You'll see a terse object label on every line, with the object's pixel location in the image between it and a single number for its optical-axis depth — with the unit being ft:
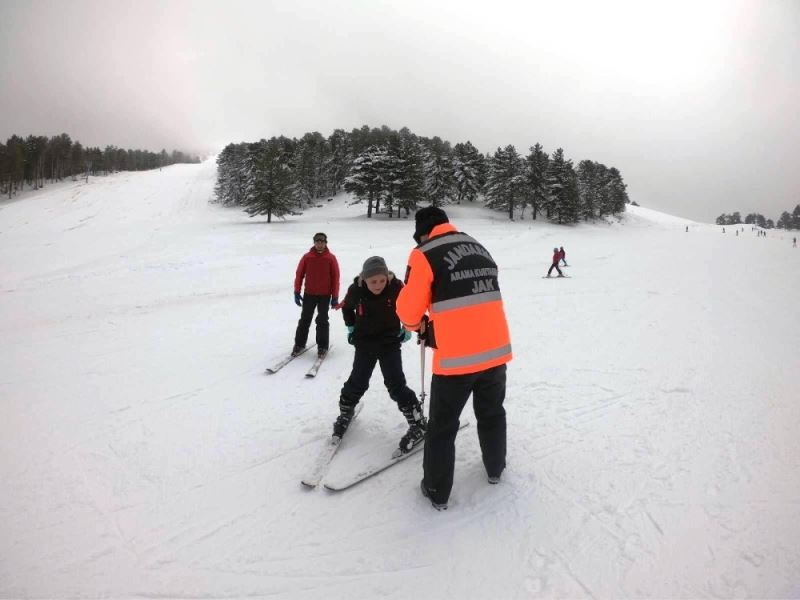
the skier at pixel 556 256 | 53.62
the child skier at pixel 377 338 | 13.02
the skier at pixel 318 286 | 22.30
